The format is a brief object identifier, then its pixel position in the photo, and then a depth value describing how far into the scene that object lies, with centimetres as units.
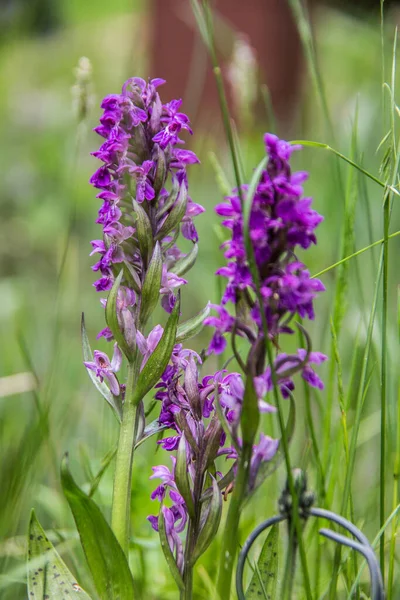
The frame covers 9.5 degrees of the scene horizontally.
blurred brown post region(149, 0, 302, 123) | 276
